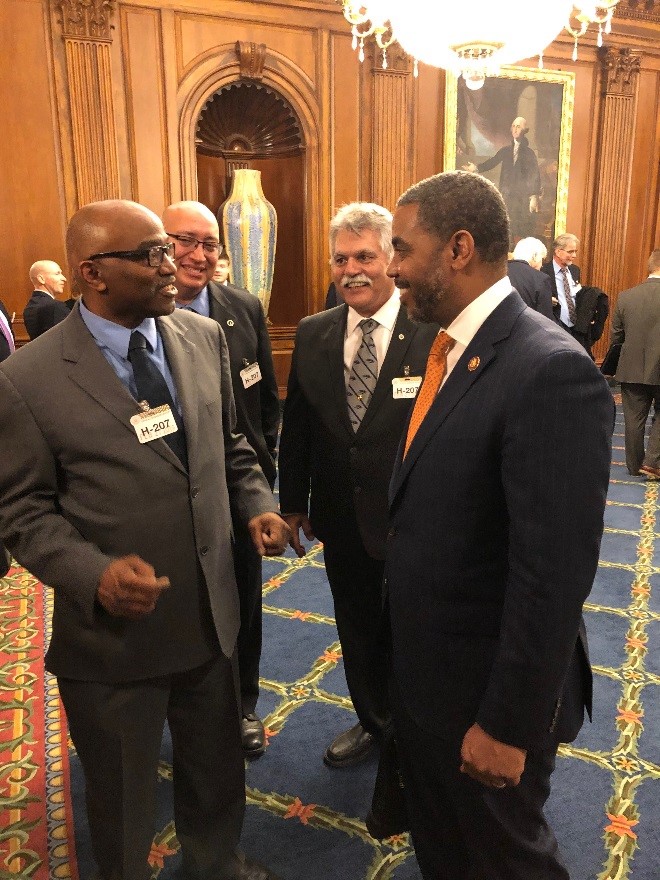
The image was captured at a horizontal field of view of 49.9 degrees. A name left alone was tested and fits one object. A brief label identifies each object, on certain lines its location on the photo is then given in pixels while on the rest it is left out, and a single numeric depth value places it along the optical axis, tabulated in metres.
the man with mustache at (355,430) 2.17
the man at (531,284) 5.82
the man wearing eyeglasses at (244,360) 2.31
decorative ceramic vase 7.82
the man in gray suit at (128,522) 1.48
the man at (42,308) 5.51
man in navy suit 1.16
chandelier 5.03
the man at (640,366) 6.01
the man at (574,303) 7.43
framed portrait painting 8.88
